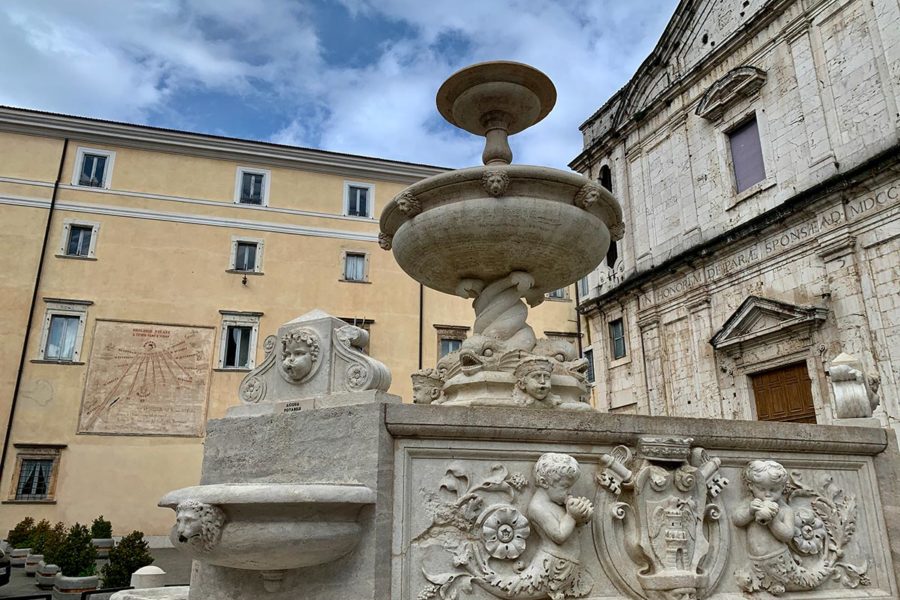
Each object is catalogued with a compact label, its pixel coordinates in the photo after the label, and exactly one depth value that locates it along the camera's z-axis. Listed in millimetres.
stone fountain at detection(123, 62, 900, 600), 3412
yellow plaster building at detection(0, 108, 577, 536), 18984
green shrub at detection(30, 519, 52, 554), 13852
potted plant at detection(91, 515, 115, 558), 15200
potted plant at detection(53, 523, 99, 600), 9737
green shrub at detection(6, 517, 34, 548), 15123
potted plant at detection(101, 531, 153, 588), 8766
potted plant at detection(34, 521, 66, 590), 10688
